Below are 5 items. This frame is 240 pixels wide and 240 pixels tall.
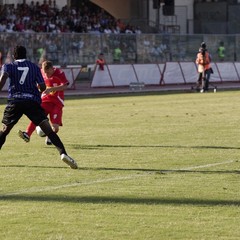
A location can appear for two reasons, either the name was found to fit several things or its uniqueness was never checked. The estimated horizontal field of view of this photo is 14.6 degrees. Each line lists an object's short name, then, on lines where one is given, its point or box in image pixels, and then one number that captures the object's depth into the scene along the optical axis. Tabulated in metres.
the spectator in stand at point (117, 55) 47.47
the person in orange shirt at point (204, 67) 39.78
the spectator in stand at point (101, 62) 44.00
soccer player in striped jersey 14.31
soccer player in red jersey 17.36
